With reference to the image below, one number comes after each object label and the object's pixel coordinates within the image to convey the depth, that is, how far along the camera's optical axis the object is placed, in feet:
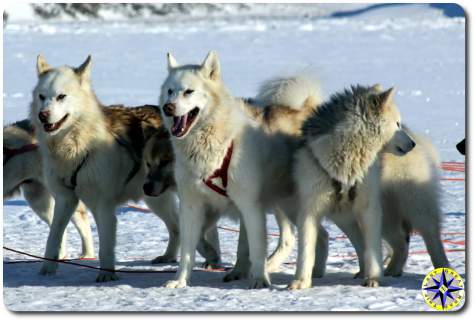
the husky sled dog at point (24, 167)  45.21
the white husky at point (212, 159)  34.14
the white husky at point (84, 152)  37.83
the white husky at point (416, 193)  35.86
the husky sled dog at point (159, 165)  37.19
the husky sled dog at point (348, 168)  33.71
